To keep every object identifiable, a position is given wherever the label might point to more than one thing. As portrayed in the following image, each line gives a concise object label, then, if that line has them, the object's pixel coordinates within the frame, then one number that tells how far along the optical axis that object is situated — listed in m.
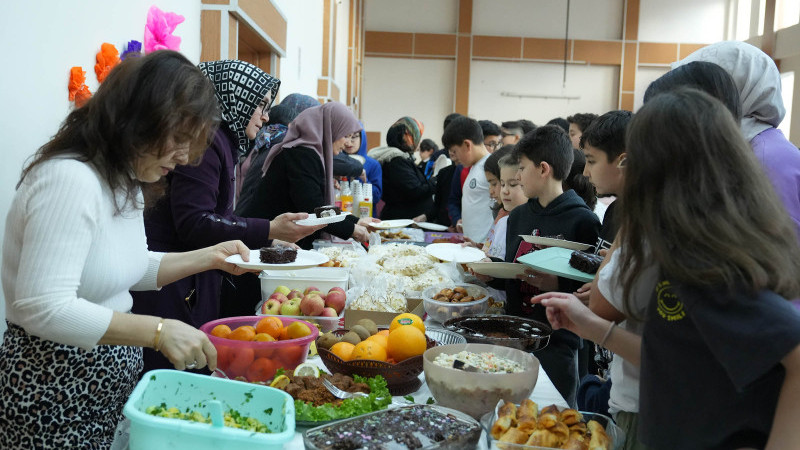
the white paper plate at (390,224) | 4.01
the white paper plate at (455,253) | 3.03
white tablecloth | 1.60
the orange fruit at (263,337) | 1.65
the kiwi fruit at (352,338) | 1.76
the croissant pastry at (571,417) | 1.35
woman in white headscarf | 1.72
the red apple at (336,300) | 2.29
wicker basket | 1.59
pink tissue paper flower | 2.81
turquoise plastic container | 1.09
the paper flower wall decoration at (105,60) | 2.32
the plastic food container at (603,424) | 1.28
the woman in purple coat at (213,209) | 2.21
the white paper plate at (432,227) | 5.15
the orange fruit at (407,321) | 1.77
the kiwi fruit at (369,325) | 1.91
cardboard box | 2.14
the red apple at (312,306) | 2.19
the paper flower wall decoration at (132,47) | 2.58
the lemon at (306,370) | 1.62
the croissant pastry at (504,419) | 1.28
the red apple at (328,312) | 2.20
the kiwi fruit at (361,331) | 1.84
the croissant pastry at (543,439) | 1.24
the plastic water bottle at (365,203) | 4.97
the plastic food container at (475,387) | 1.45
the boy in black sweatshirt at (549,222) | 2.29
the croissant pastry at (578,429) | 1.32
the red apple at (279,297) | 2.29
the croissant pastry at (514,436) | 1.25
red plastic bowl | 1.60
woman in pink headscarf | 3.48
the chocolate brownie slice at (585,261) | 1.80
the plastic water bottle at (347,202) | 4.77
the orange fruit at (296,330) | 1.72
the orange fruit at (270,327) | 1.72
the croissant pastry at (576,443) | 1.25
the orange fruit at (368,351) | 1.63
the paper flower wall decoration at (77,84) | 2.11
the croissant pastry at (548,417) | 1.29
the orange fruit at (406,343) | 1.65
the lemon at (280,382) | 1.52
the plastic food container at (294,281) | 2.52
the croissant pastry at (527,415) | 1.29
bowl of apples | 2.17
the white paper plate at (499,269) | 2.27
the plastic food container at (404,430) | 1.22
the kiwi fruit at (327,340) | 1.75
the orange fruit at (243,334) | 1.64
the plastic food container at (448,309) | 2.28
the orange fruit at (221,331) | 1.68
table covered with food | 1.25
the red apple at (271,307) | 2.23
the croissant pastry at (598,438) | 1.25
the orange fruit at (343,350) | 1.66
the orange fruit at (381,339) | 1.71
